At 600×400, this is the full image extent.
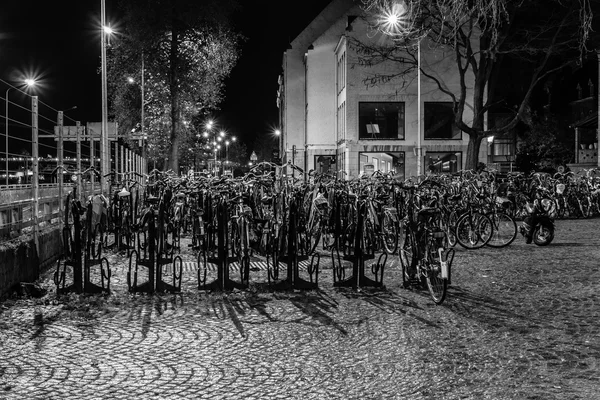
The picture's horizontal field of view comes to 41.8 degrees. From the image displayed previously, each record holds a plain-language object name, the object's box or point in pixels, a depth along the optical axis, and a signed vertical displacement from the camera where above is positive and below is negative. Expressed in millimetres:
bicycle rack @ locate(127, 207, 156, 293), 9625 -852
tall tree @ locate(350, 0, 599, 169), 31453 +6645
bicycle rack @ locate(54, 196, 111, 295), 9398 -844
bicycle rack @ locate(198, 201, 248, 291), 9820 -824
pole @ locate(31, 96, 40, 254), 11406 +542
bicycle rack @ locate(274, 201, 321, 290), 9953 -833
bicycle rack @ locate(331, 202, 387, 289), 10055 -909
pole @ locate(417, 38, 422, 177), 36656 +3435
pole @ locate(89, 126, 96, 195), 19109 +1218
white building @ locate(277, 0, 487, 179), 41562 +4231
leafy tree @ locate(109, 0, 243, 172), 41875 +8021
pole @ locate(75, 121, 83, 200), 15698 +1017
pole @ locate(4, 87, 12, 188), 10750 +1150
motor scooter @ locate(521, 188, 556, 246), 15867 -554
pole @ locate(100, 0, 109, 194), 20625 +2395
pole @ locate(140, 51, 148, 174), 39112 +3160
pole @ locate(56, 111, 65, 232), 13650 +665
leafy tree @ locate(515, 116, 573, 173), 53688 +3682
